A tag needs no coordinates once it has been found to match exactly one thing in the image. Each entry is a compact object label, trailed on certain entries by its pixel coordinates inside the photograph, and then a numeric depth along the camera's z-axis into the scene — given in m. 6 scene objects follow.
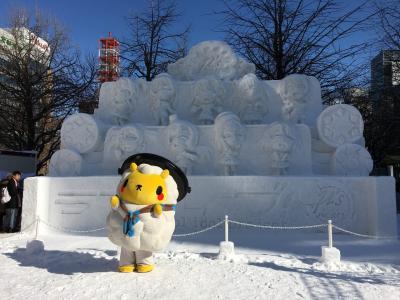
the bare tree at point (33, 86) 14.64
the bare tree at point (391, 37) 12.35
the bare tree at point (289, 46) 13.62
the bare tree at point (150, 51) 15.34
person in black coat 7.93
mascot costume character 4.31
